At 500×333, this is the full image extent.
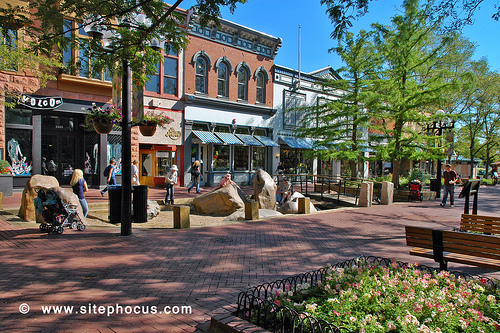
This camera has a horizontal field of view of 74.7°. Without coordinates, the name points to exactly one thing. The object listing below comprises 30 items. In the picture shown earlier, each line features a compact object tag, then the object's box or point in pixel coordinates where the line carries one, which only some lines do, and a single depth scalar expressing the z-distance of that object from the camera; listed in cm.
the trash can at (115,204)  735
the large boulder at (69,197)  781
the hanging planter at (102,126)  781
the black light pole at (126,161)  724
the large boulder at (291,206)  1316
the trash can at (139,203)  754
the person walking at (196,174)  1644
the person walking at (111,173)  1210
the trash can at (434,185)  1712
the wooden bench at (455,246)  434
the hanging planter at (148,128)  784
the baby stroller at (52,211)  721
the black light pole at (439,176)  1573
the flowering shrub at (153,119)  784
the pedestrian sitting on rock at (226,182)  1345
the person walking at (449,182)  1312
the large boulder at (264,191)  1322
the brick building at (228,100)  2002
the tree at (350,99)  1727
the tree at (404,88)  1476
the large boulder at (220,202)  1227
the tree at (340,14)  490
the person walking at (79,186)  866
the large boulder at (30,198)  851
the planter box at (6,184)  1276
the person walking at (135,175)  1272
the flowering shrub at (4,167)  1266
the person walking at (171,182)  1286
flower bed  277
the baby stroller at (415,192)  1564
